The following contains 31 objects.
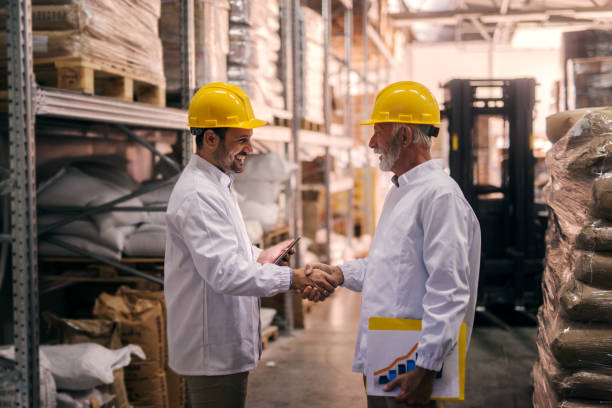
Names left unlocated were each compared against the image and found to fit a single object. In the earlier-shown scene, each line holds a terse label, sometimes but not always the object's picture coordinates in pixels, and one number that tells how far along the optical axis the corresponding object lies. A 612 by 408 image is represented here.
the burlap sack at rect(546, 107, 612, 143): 3.33
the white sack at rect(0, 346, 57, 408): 3.24
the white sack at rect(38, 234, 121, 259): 4.50
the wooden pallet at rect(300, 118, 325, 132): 7.52
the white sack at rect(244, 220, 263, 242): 5.80
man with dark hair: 2.59
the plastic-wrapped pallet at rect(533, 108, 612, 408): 3.01
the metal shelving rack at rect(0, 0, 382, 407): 2.94
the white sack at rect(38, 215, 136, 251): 4.50
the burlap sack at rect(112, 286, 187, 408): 4.27
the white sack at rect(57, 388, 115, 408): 3.41
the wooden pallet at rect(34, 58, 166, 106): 3.51
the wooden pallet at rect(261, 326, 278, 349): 6.21
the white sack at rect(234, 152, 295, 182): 6.40
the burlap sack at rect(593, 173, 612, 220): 2.97
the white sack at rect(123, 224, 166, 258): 4.55
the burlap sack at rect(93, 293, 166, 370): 4.08
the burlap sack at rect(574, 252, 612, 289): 3.03
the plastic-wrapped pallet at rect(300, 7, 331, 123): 7.66
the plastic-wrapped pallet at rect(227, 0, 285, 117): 5.90
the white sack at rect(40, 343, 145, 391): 3.46
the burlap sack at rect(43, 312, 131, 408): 3.82
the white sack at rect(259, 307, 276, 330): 6.19
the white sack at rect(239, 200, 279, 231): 6.18
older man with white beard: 2.21
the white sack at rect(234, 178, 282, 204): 6.43
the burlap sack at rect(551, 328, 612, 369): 3.01
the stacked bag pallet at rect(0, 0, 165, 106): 3.51
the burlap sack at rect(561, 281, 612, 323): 3.00
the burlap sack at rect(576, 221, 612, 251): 3.04
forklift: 7.02
